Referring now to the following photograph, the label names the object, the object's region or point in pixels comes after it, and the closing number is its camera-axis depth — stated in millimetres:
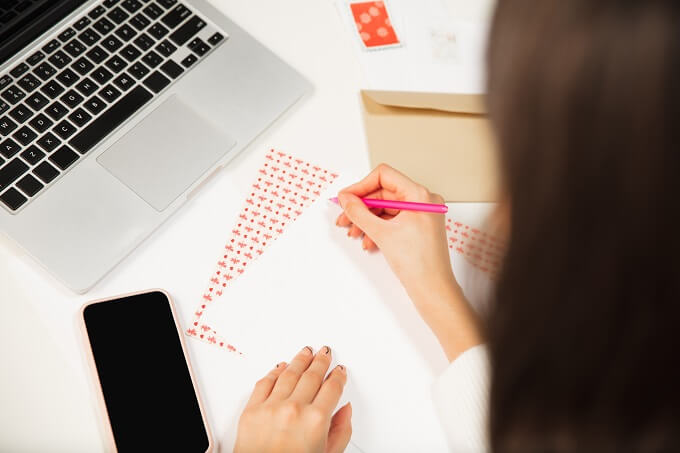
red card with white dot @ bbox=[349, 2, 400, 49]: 774
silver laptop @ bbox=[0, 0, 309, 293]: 619
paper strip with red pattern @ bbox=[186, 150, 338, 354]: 623
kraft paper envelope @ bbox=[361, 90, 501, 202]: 694
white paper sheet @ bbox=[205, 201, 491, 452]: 584
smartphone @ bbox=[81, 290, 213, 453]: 548
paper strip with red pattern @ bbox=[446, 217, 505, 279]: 664
